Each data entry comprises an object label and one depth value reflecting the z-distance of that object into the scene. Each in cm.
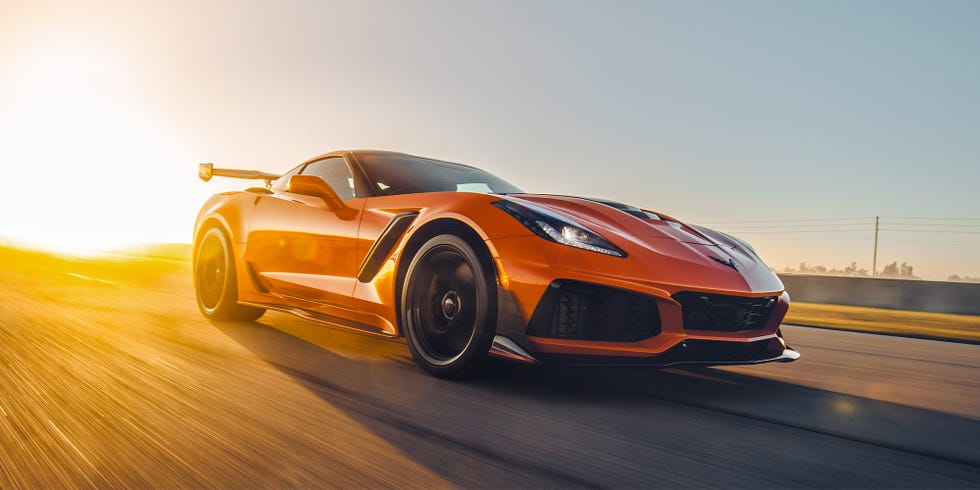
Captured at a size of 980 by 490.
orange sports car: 303
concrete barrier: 1105
